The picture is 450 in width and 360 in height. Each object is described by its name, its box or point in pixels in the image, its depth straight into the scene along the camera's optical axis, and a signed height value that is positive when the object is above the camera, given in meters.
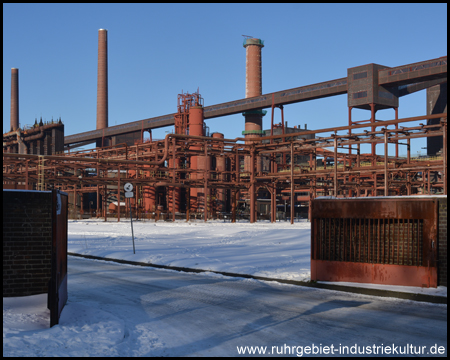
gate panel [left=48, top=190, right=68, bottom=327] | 7.05 -1.05
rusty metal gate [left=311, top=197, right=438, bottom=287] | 10.58 -1.05
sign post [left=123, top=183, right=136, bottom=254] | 17.16 +0.28
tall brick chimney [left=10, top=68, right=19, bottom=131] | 91.00 +19.31
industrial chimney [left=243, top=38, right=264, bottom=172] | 64.94 +15.30
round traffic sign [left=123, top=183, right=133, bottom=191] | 17.33 +0.35
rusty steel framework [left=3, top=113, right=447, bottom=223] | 37.72 +2.70
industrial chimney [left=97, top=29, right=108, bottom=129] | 77.38 +20.96
